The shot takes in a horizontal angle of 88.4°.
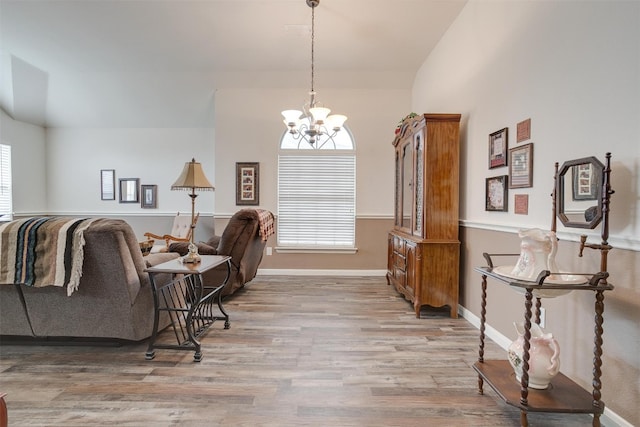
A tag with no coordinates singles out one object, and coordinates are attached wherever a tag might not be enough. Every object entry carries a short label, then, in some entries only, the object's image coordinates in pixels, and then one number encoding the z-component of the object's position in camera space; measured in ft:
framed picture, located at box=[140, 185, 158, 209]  20.21
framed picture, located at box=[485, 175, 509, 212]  8.55
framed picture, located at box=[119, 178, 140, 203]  20.27
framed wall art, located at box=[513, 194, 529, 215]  7.69
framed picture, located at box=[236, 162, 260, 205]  16.90
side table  7.63
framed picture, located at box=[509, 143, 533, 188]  7.52
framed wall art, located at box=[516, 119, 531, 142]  7.57
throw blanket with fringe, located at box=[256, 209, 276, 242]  12.19
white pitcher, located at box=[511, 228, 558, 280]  5.29
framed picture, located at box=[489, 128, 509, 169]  8.52
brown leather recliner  11.63
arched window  17.06
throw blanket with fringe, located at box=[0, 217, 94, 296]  7.12
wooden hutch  10.52
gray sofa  7.43
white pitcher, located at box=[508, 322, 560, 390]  5.38
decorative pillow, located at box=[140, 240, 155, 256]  13.15
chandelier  10.29
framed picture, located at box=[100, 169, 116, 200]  20.29
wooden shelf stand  4.85
